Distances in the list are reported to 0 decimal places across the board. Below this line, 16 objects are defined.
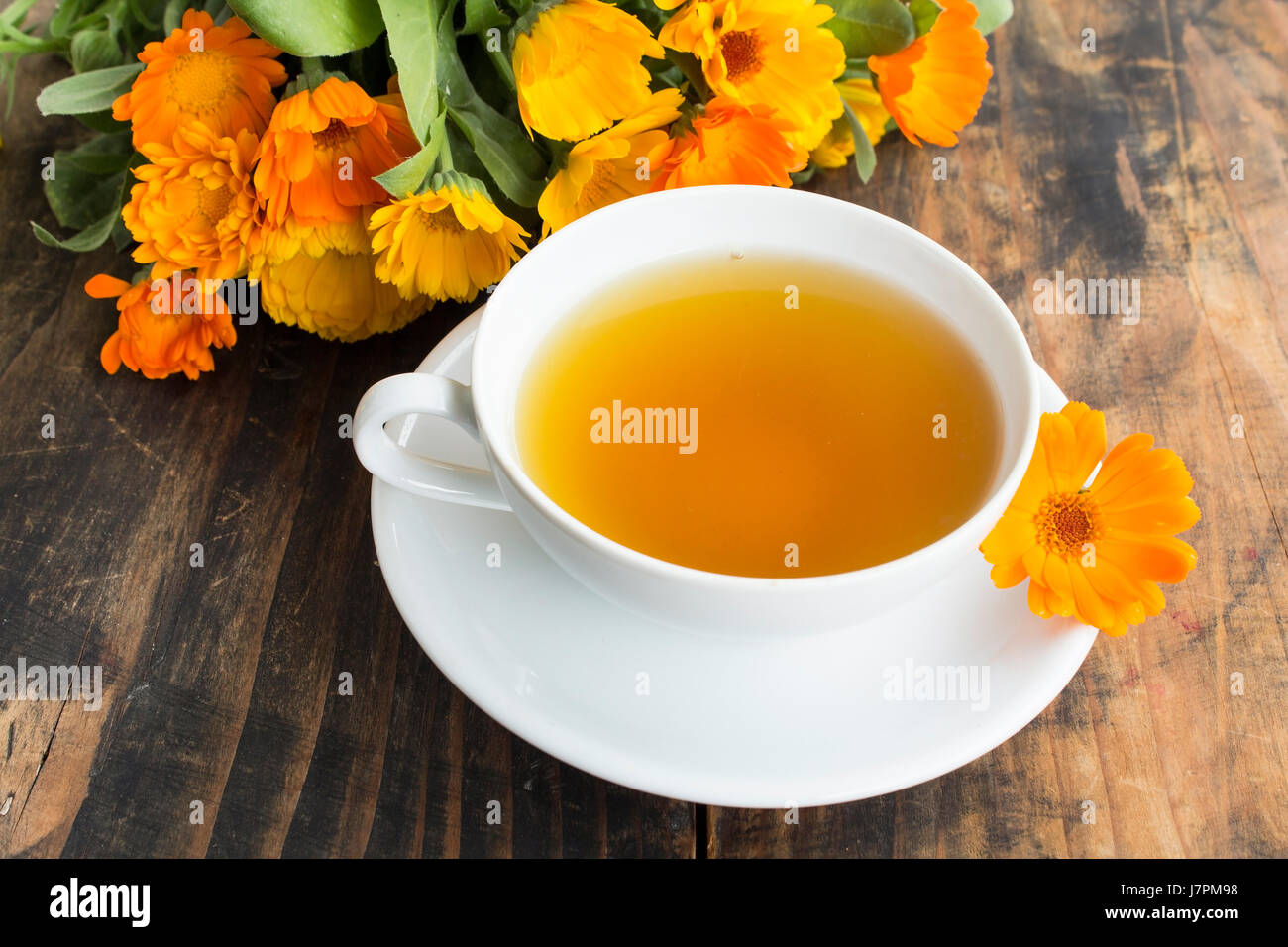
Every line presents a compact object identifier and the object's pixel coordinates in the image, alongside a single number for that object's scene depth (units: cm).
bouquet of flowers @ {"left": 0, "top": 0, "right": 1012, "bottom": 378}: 37
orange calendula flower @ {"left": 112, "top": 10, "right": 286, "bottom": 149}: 38
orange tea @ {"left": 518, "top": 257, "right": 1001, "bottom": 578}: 33
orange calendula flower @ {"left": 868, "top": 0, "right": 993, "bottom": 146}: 40
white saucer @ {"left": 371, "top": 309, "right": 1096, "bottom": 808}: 30
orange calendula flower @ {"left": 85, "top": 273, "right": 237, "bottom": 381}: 40
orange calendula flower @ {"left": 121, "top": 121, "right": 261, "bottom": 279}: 37
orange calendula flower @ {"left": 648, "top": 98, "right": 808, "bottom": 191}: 37
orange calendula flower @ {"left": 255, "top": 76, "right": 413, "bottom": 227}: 36
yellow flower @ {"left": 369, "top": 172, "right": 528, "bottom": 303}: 37
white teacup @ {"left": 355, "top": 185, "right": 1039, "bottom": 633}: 29
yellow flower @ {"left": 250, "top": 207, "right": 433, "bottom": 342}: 38
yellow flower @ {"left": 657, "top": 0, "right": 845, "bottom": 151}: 37
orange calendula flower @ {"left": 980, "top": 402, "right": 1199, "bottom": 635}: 32
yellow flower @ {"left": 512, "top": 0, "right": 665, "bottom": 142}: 36
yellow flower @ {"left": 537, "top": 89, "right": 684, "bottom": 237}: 37
